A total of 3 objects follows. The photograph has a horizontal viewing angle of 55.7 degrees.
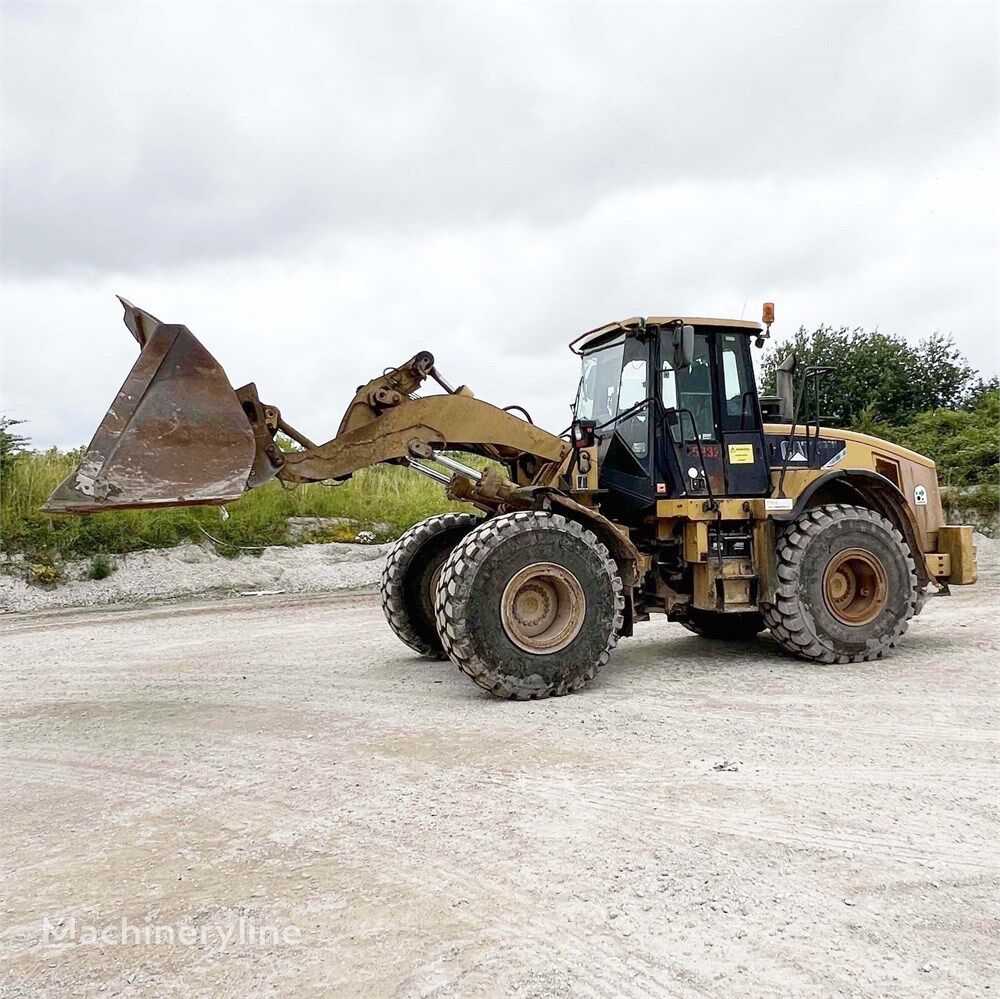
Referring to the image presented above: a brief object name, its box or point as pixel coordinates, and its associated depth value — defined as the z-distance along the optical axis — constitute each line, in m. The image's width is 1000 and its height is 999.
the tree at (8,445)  15.45
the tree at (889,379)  24.03
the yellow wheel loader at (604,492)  5.88
